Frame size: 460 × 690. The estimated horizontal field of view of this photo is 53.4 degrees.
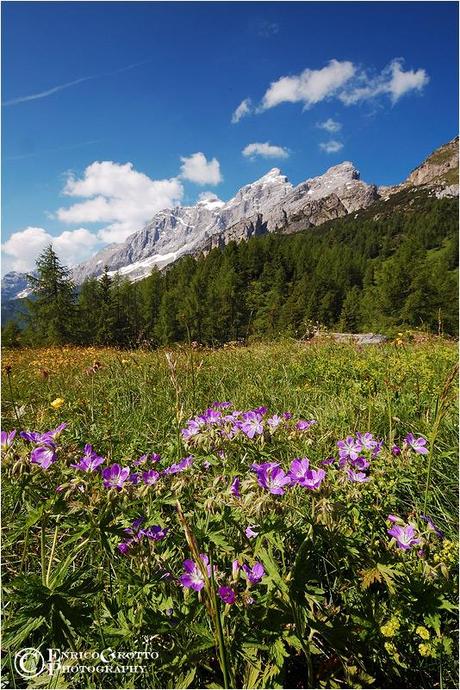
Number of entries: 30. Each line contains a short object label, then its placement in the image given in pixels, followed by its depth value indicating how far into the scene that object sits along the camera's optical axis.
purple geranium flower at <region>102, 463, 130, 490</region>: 0.46
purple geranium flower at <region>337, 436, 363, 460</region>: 0.52
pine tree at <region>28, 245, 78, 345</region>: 22.84
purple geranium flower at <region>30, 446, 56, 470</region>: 0.44
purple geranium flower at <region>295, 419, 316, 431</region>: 0.56
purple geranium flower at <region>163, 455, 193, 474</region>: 0.49
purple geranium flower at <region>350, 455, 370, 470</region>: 0.50
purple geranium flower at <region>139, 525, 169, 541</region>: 0.46
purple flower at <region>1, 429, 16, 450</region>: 0.46
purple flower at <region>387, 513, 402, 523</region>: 0.45
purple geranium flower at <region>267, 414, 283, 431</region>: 0.53
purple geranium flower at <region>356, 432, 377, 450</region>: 0.54
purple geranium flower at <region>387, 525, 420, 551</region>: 0.46
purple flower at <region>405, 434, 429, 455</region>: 0.55
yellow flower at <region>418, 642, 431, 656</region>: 0.42
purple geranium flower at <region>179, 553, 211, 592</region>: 0.41
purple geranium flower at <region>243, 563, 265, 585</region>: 0.42
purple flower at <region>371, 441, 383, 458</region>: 0.55
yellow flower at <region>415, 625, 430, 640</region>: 0.42
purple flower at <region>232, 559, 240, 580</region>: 0.39
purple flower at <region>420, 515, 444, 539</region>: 0.49
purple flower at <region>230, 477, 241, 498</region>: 0.45
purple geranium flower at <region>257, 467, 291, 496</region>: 0.42
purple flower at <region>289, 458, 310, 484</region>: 0.43
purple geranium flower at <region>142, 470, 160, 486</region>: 0.47
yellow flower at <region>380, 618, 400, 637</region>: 0.42
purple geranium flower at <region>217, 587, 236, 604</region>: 0.39
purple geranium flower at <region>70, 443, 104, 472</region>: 0.47
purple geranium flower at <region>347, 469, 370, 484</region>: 0.48
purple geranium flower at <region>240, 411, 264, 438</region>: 0.52
